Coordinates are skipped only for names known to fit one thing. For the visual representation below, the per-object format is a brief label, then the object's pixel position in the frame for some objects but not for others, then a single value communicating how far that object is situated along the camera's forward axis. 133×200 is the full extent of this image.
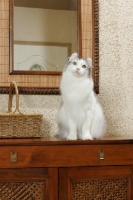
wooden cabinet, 2.22
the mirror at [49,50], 2.63
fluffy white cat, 2.35
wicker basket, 2.37
